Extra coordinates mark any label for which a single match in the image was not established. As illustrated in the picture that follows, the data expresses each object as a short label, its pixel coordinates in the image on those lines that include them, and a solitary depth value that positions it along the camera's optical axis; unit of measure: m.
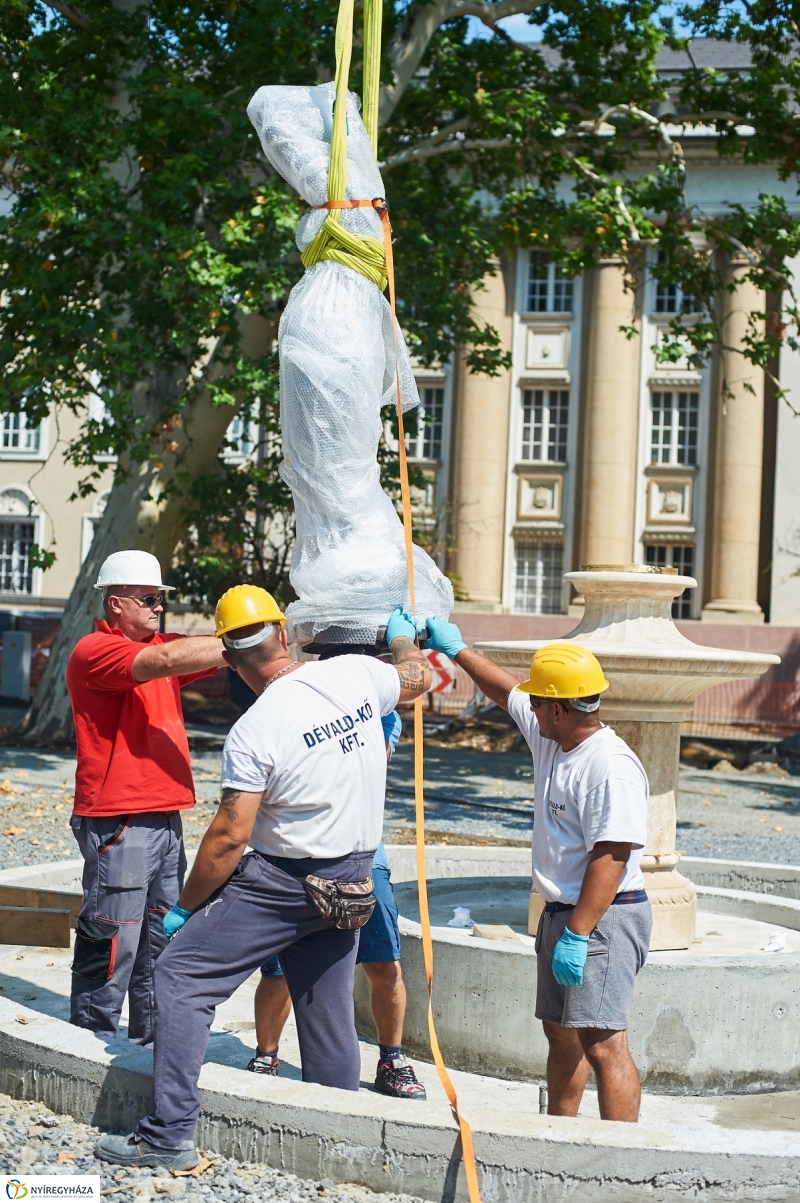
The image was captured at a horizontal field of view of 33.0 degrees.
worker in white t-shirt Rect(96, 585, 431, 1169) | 3.92
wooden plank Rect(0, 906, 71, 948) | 6.69
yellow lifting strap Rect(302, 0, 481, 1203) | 5.02
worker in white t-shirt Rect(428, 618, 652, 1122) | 4.12
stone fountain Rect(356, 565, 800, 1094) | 5.38
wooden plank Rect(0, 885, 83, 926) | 6.82
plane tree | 14.22
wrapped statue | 5.01
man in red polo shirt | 5.03
